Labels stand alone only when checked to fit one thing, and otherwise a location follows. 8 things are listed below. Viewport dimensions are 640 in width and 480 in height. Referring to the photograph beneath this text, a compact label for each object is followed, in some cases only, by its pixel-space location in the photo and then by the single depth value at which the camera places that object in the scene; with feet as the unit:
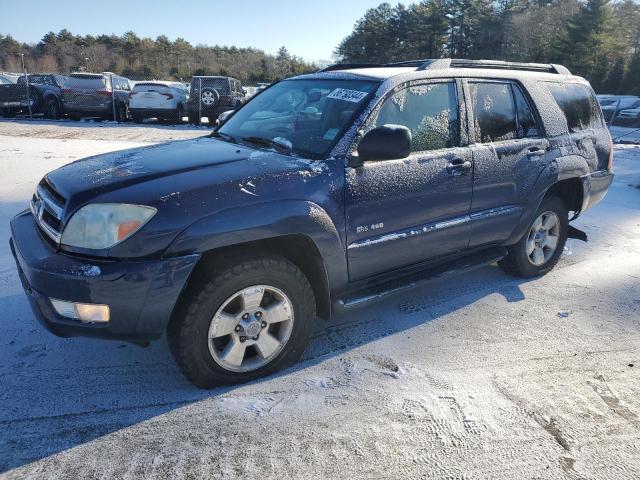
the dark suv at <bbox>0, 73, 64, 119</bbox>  54.44
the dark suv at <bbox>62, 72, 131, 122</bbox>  54.34
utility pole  54.50
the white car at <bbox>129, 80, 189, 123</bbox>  54.24
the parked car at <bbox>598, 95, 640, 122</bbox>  68.76
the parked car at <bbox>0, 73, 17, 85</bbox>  53.96
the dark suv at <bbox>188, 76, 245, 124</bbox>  54.95
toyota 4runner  7.83
